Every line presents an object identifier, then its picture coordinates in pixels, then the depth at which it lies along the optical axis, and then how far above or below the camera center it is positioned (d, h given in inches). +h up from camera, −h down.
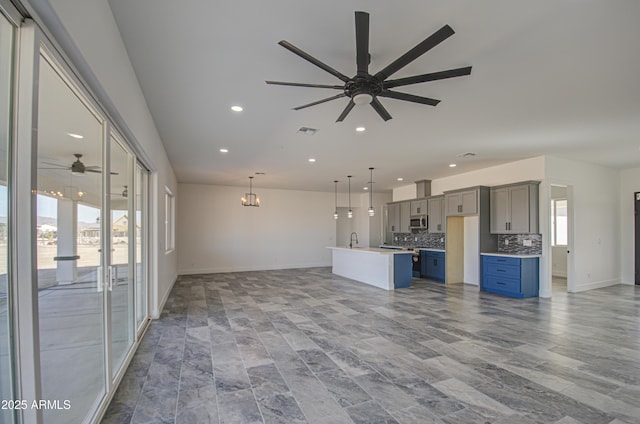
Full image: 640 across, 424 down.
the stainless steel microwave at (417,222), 343.6 -6.6
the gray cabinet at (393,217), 390.0 -1.1
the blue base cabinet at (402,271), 281.1 -50.3
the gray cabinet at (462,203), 278.5 +12.8
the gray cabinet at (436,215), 319.9 +1.2
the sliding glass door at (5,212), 47.3 +0.6
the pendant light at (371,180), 305.2 +41.7
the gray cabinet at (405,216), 370.0 -0.4
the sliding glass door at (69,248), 61.2 -7.4
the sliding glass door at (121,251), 109.2 -13.6
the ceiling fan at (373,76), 75.6 +42.0
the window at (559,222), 355.6 -7.0
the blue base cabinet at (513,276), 239.6 -48.2
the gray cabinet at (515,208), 245.4 +6.5
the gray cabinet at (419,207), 345.7 +10.5
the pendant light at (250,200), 338.6 +17.5
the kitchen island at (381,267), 278.4 -49.0
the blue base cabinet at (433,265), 319.6 -52.1
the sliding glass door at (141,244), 154.7 -14.9
